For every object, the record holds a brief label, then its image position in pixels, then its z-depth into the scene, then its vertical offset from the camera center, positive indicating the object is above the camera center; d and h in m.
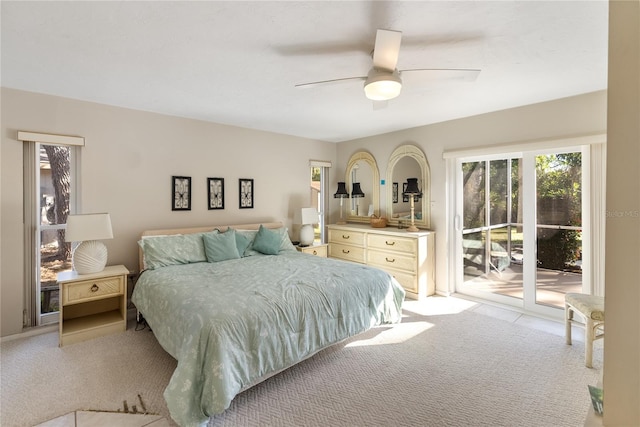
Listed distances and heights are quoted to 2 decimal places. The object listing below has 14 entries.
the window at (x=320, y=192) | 5.63 +0.39
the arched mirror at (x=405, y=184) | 4.54 +0.46
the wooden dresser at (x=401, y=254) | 4.17 -0.62
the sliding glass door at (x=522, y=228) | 3.39 -0.20
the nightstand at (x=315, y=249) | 4.87 -0.62
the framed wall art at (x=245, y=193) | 4.61 +0.30
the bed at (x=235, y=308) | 1.87 -0.77
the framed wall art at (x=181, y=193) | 3.97 +0.26
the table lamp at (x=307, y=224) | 4.92 -0.20
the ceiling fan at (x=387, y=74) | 1.83 +0.95
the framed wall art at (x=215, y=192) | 4.29 +0.29
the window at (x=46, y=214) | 3.06 -0.03
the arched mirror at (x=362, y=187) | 5.26 +0.47
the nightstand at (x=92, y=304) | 2.89 -1.03
